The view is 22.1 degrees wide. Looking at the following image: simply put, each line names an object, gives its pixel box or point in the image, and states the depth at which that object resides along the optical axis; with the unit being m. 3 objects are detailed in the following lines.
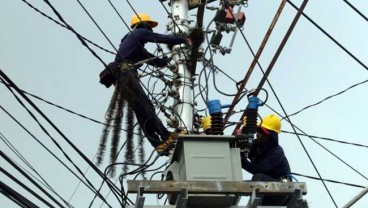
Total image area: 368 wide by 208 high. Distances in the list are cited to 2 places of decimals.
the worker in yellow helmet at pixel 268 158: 8.86
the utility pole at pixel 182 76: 10.43
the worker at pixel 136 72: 10.46
